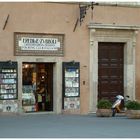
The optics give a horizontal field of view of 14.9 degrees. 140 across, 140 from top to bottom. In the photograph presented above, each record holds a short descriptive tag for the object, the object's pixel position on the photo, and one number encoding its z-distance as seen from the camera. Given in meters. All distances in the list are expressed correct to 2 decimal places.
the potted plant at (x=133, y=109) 22.02
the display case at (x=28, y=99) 23.98
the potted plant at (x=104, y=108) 22.79
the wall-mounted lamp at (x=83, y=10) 24.39
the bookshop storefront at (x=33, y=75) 23.20
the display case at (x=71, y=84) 24.38
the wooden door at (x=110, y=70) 25.53
